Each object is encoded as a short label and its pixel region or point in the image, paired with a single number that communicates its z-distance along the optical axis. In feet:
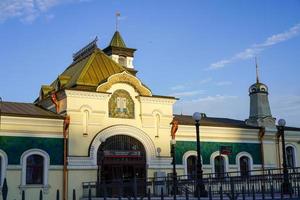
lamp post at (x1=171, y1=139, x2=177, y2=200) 60.59
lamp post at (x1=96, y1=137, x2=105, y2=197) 84.74
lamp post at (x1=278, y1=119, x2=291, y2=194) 54.61
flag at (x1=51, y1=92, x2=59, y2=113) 87.25
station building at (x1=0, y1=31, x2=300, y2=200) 79.66
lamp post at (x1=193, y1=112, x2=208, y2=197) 61.83
